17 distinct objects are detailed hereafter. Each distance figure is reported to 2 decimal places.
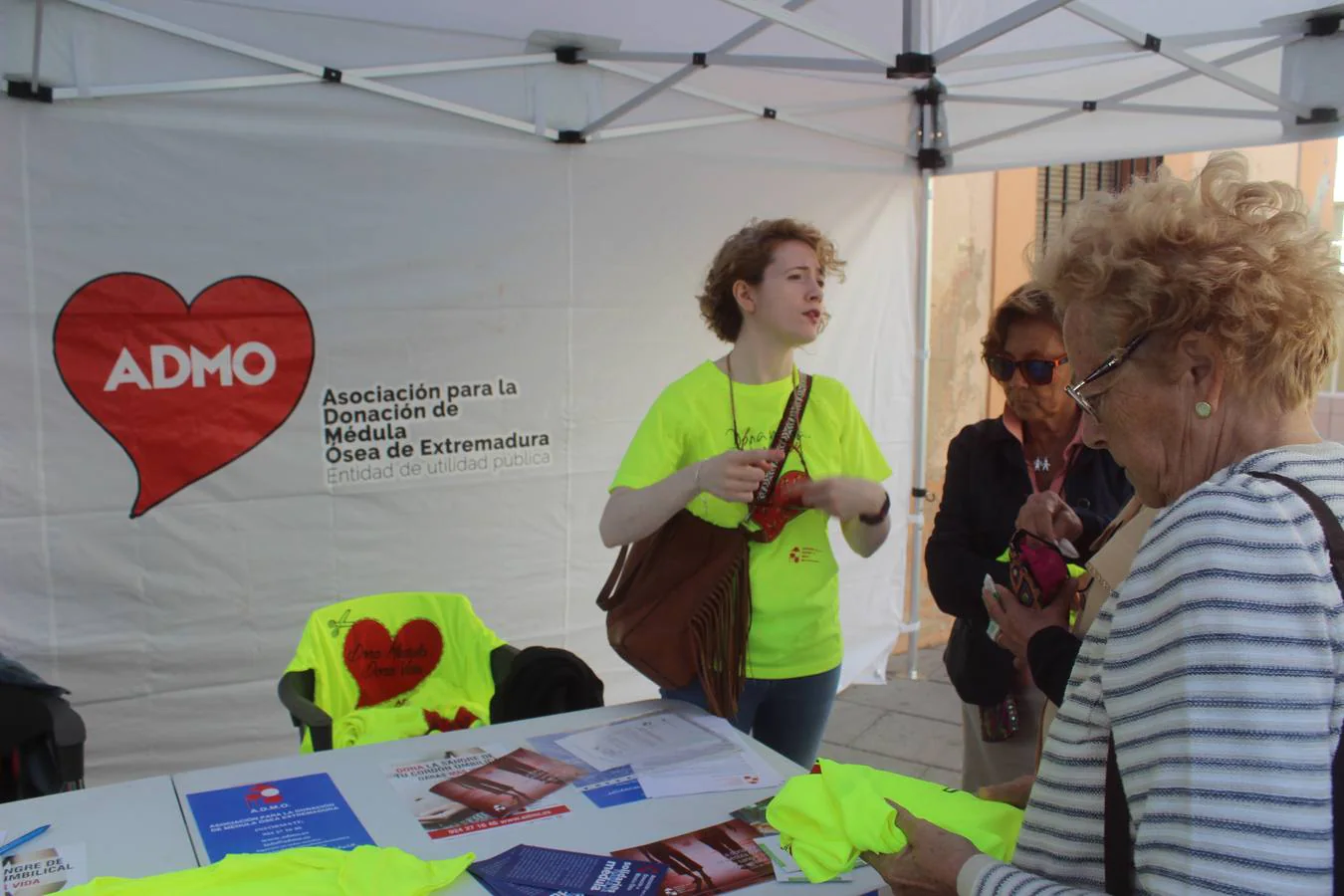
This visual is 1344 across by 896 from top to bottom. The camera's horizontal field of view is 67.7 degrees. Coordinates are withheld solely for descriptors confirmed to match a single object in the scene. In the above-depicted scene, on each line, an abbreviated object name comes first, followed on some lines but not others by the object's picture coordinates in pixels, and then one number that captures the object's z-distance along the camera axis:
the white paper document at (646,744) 1.89
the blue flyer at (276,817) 1.52
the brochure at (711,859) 1.43
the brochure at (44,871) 1.37
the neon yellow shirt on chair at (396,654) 2.64
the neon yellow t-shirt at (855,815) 1.25
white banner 2.85
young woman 2.17
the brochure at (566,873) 1.39
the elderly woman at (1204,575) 0.80
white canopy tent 2.78
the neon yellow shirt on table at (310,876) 1.33
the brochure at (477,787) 1.62
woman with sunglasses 2.12
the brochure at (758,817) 1.60
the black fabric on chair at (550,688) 2.49
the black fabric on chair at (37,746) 2.32
